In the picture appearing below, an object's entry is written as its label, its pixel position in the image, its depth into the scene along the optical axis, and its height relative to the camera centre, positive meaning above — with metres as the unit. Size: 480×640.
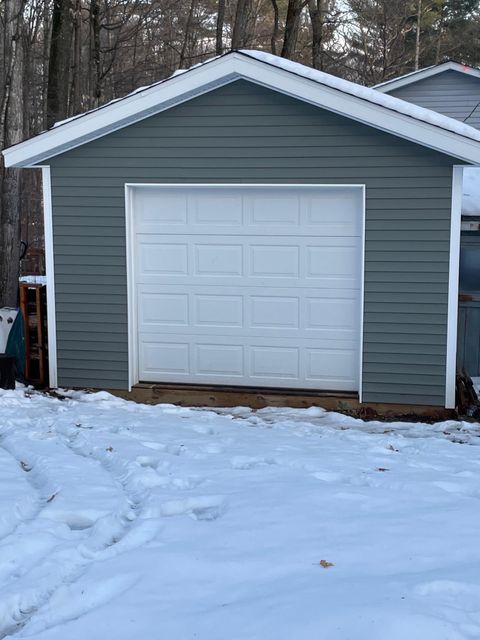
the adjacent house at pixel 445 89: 14.84 +3.14
